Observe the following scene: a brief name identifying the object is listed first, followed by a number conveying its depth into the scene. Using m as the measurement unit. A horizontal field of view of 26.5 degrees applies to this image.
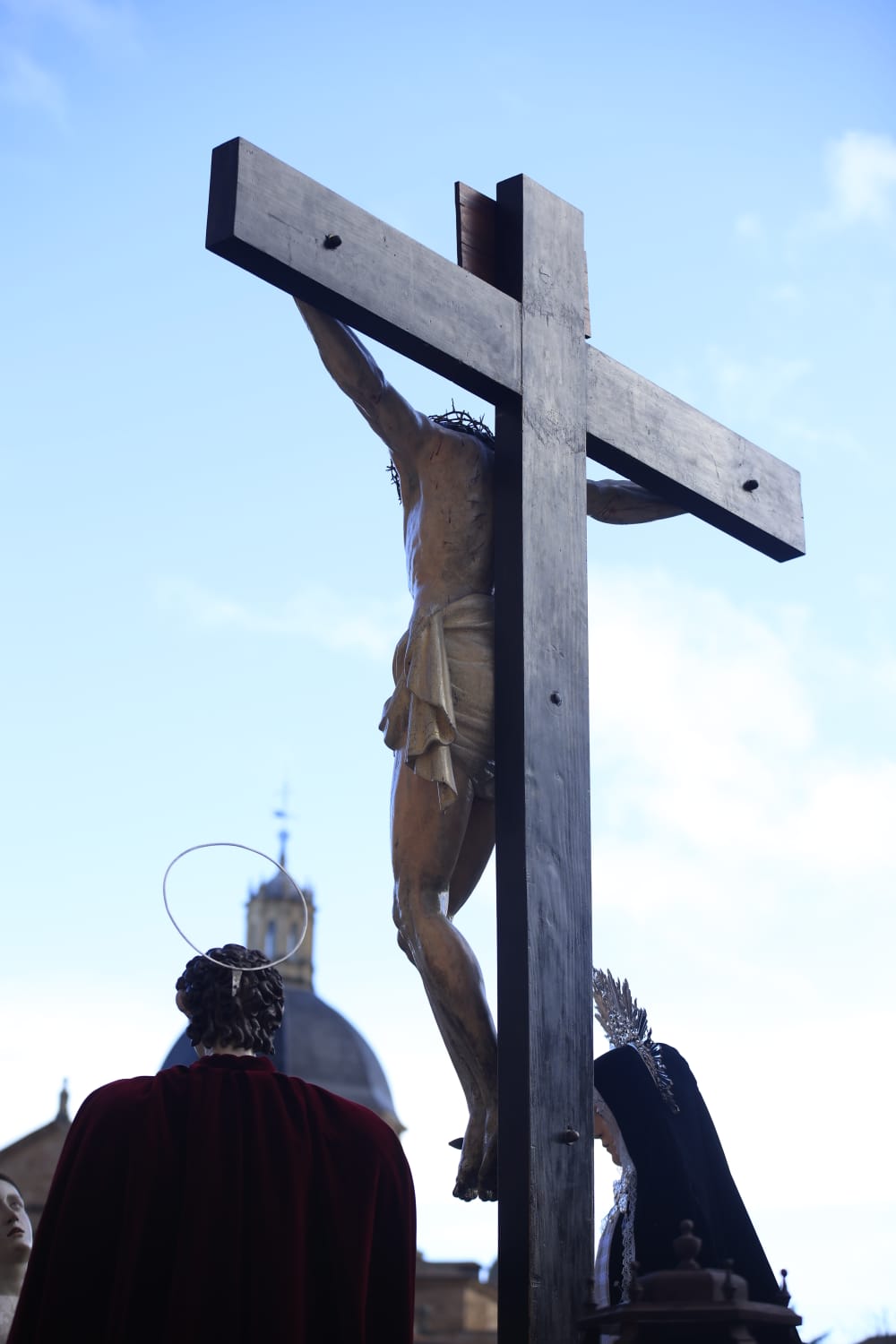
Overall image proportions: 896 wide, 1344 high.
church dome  51.28
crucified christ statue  4.90
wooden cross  4.46
